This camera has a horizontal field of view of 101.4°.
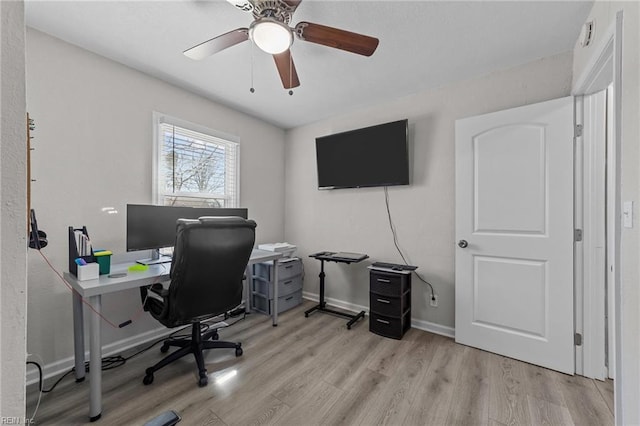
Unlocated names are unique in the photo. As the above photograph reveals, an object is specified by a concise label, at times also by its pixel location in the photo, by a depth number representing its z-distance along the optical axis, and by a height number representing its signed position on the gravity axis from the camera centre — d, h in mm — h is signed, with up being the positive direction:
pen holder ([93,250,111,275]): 1825 -340
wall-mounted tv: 2758 +626
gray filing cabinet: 3049 -892
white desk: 1523 -601
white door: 1961 -179
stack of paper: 3062 -432
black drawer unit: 2496 -894
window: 2547 +502
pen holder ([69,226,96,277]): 1743 -286
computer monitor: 2086 -111
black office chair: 1667 -450
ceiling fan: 1375 +1026
